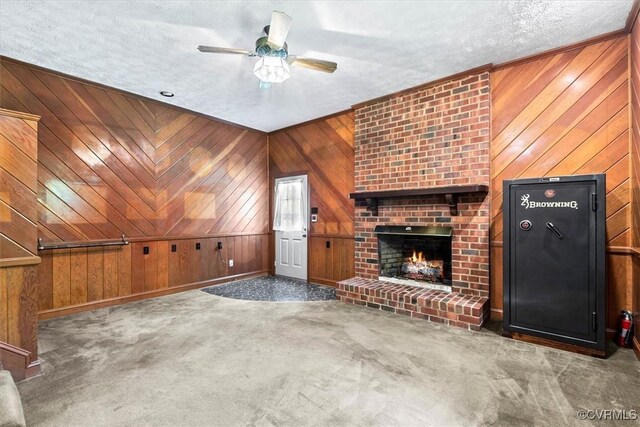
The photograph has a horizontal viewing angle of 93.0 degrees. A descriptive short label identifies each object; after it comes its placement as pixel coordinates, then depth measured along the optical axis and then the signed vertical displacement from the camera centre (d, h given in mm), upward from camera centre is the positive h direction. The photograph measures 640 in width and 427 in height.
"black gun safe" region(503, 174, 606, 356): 2471 -405
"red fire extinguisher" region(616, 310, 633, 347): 2648 -1030
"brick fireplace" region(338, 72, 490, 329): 3443 +382
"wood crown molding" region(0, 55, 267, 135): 3255 +1640
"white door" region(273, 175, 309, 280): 5461 -206
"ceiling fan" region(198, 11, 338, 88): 2645 +1348
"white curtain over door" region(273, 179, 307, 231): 5504 +113
